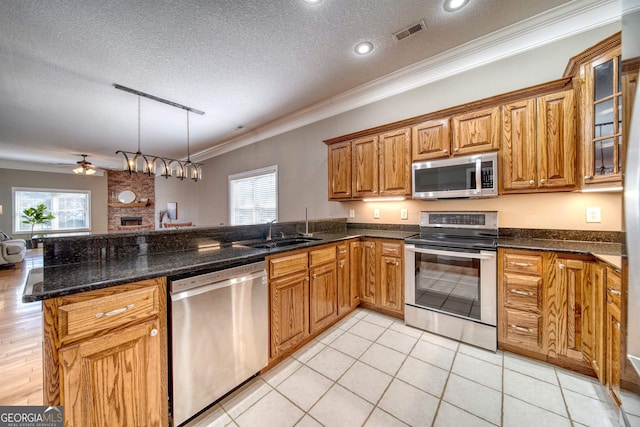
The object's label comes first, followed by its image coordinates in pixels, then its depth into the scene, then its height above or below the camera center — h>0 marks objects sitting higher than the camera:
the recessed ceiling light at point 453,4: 1.89 +1.69
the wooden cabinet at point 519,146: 2.05 +0.58
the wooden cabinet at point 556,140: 1.90 +0.59
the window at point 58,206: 7.43 +0.24
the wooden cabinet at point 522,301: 1.85 -0.72
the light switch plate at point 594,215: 1.98 -0.03
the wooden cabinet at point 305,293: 1.87 -0.74
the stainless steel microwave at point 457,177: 2.20 +0.35
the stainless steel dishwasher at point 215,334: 1.33 -0.76
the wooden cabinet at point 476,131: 2.19 +0.77
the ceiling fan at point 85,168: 5.78 +1.11
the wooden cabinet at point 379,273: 2.56 -0.69
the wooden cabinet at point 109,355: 1.01 -0.67
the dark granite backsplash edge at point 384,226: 2.97 -0.19
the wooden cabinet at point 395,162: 2.70 +0.59
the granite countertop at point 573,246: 1.50 -0.27
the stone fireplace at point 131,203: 8.81 +0.45
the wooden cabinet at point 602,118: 1.61 +0.67
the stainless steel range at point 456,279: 2.03 -0.62
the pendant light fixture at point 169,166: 3.25 +0.77
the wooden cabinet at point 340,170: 3.19 +0.58
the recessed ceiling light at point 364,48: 2.37 +1.68
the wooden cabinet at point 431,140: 2.44 +0.77
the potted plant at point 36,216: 7.22 -0.08
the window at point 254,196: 4.71 +0.37
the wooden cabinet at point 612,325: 1.35 -0.68
